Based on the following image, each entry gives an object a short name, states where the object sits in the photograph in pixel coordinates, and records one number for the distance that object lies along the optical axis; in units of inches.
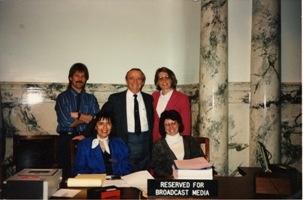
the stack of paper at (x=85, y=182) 79.1
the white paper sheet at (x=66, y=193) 74.3
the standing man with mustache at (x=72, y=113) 149.8
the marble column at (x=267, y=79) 157.1
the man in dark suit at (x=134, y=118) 139.4
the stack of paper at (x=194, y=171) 74.0
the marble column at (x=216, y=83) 159.3
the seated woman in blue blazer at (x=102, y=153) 108.7
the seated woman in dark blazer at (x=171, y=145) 112.3
